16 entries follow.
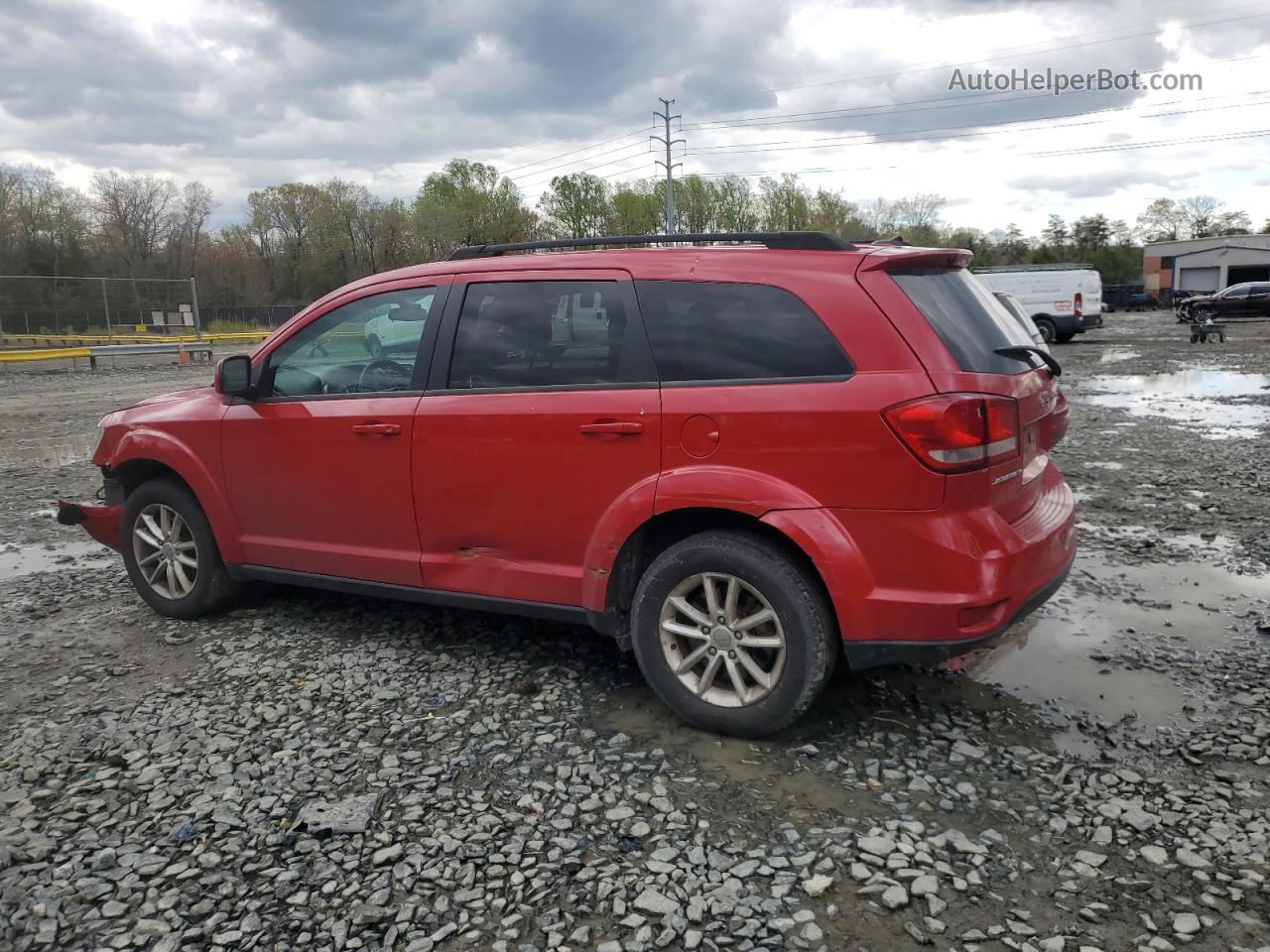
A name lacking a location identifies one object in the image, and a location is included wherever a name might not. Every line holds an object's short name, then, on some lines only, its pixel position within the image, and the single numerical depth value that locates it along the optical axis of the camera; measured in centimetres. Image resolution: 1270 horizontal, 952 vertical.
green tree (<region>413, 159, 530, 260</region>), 5975
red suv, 329
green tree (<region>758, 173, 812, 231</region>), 8014
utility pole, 6029
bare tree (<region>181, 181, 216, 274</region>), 6084
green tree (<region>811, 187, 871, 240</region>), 8175
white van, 2630
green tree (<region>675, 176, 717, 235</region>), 7944
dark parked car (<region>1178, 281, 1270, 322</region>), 3725
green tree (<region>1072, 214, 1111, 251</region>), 8178
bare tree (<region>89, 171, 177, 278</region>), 5434
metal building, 6900
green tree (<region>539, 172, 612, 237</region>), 7706
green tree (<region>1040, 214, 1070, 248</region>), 8406
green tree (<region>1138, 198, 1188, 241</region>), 9306
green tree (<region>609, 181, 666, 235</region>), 7474
